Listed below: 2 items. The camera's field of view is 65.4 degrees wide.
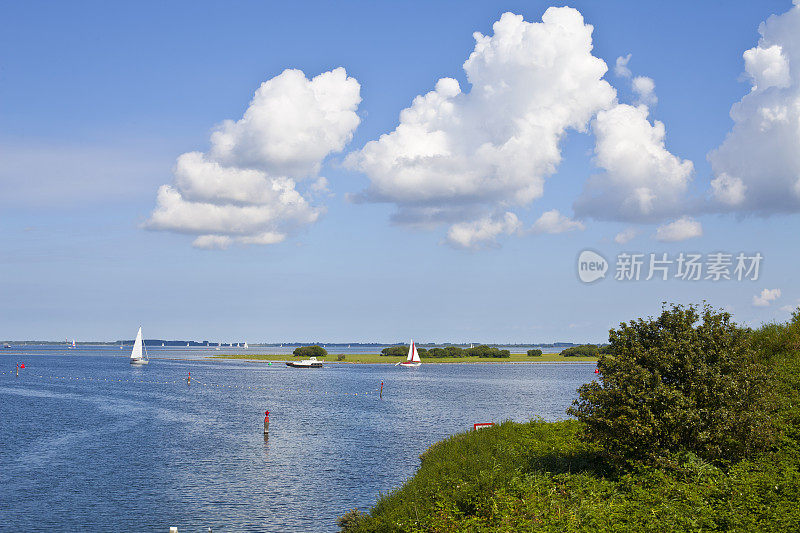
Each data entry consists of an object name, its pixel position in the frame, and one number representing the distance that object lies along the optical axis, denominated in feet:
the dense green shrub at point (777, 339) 124.21
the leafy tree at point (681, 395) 76.95
